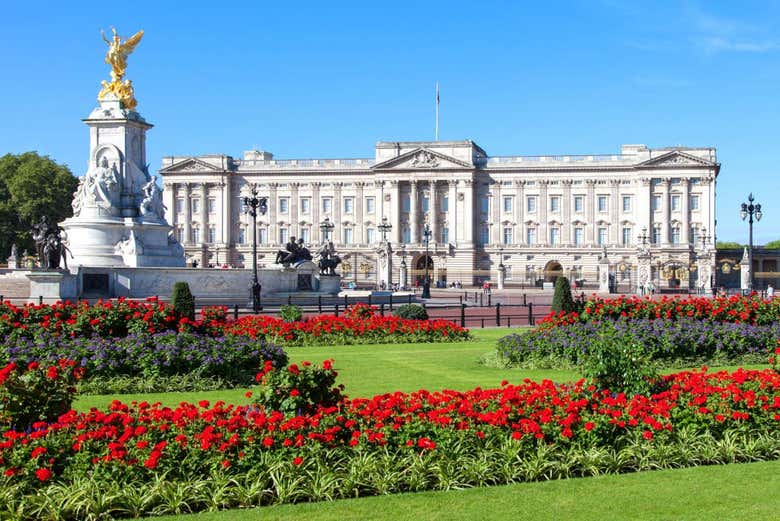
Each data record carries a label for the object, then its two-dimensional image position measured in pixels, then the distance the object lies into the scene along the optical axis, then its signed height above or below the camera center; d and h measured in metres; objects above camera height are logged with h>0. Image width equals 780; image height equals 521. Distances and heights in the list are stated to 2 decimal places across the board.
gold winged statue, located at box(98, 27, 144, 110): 41.56 +10.03
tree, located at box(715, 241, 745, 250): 148.38 +5.18
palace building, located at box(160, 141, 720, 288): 100.38 +8.26
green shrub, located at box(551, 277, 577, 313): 24.56 -0.66
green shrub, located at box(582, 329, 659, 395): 11.96 -1.31
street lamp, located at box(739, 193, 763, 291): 46.97 +3.58
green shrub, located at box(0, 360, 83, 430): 9.91 -1.38
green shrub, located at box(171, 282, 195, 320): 24.29 -0.58
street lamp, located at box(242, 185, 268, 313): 34.78 +1.86
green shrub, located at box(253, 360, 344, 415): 10.41 -1.36
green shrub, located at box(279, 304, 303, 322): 27.14 -1.16
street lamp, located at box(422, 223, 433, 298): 58.90 -0.88
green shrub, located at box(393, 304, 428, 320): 28.44 -1.18
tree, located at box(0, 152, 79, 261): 84.75 +7.93
